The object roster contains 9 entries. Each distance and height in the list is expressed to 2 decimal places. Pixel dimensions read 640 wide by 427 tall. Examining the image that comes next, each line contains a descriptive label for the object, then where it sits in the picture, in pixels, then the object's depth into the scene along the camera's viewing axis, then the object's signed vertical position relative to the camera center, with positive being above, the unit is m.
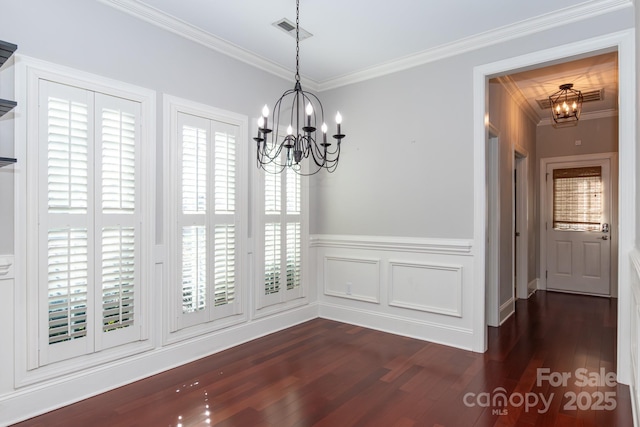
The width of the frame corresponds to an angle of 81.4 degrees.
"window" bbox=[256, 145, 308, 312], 3.92 -0.23
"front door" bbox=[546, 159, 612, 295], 5.86 -0.15
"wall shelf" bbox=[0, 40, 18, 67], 1.91 +0.86
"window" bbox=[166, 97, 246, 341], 3.15 +0.00
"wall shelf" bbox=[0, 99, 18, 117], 2.00 +0.60
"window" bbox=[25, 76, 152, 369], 2.39 -0.04
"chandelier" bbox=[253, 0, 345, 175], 4.00 +0.90
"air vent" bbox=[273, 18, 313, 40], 3.12 +1.63
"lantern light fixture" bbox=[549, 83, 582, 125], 4.90 +1.61
